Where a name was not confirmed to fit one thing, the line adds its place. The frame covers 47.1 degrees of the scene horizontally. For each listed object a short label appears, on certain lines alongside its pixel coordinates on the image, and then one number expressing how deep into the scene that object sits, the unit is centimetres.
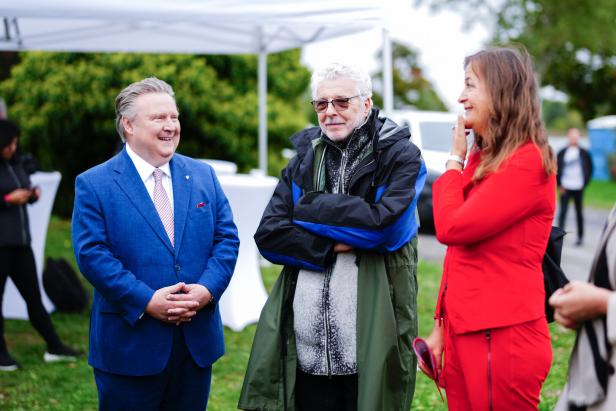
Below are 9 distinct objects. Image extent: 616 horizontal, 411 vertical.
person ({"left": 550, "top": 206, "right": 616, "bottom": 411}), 212
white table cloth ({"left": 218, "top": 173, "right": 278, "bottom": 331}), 666
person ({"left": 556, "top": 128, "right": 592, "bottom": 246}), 1354
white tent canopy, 510
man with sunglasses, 296
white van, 675
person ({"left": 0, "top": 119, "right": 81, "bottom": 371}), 559
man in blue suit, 301
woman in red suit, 249
